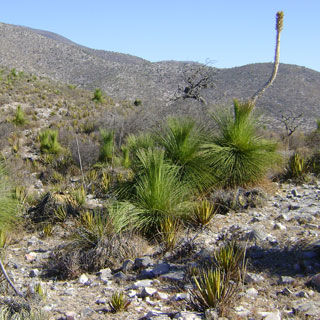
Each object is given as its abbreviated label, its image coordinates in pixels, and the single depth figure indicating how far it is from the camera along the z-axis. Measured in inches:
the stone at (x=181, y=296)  160.2
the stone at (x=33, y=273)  211.3
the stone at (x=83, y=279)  196.5
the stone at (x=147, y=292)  167.6
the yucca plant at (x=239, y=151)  313.4
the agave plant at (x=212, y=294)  146.5
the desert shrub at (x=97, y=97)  1344.7
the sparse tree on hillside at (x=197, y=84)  732.7
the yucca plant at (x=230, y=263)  168.9
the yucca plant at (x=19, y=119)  917.8
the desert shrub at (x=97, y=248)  212.2
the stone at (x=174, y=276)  180.7
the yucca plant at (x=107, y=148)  611.2
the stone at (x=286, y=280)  167.6
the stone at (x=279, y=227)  233.9
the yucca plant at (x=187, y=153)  301.7
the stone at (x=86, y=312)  155.2
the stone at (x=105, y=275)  194.4
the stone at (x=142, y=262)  202.1
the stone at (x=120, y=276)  191.2
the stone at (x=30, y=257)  240.5
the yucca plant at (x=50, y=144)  721.6
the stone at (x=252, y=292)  159.6
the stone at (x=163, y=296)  164.9
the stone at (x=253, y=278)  169.3
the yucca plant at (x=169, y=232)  221.8
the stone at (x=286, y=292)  157.6
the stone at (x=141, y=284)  178.4
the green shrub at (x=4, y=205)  228.8
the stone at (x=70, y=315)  151.6
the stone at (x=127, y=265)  202.7
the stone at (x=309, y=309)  139.7
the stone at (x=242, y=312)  143.9
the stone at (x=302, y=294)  154.4
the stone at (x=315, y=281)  161.6
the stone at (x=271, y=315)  139.0
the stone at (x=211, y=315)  140.4
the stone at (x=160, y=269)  190.2
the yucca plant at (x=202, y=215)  251.0
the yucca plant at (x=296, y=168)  352.2
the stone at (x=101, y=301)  167.5
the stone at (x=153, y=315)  147.0
